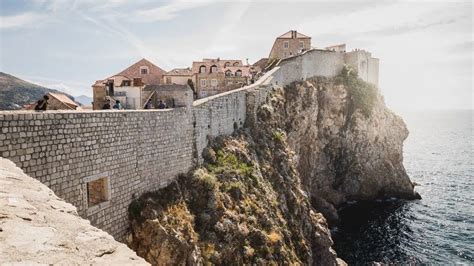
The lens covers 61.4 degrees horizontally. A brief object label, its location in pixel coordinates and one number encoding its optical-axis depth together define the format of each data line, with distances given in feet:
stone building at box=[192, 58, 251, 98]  141.49
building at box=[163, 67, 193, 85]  130.64
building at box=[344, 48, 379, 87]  188.96
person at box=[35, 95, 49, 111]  52.80
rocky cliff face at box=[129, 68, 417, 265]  57.77
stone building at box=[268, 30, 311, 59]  192.75
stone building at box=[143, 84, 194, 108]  70.23
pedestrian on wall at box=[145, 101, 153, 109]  70.64
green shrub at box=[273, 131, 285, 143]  105.31
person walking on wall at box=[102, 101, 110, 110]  70.63
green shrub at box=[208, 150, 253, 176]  75.87
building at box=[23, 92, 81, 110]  66.31
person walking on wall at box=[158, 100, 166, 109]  69.05
